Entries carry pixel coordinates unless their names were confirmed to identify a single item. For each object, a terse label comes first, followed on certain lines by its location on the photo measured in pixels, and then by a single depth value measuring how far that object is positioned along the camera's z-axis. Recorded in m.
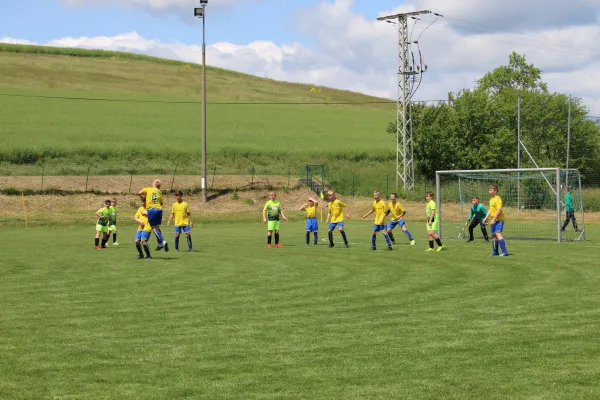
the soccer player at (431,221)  24.91
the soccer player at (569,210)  32.81
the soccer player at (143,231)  22.50
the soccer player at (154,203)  22.89
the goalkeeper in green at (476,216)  29.84
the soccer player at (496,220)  23.06
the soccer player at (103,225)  27.19
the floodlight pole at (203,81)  49.03
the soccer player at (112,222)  27.90
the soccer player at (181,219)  25.12
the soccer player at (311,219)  27.96
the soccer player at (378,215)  26.03
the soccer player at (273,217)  27.14
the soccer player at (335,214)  27.05
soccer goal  35.00
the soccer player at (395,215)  26.66
